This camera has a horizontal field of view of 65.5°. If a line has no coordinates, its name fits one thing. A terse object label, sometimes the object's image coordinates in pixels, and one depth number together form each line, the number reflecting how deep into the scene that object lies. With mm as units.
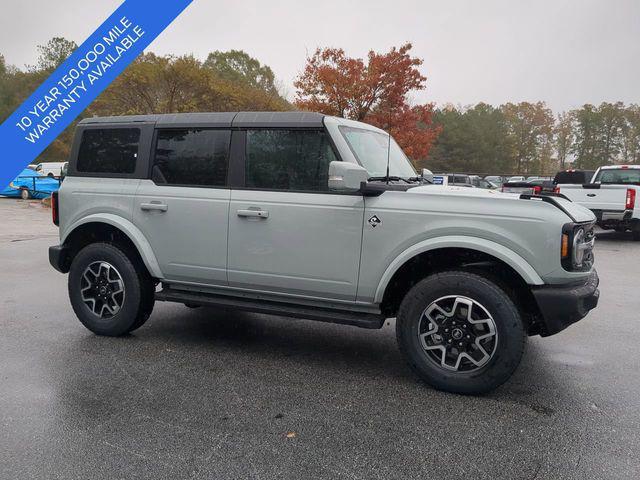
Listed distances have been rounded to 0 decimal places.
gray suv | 3453
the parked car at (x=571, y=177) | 13530
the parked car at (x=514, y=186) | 18297
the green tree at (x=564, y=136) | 69000
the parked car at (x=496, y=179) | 41212
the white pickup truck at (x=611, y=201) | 11914
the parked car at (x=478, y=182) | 29516
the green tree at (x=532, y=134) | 68438
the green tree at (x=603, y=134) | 65562
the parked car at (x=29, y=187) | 21938
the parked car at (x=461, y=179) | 26631
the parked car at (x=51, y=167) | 34156
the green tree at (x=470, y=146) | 58531
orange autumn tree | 22328
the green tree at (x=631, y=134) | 64500
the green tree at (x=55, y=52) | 53031
